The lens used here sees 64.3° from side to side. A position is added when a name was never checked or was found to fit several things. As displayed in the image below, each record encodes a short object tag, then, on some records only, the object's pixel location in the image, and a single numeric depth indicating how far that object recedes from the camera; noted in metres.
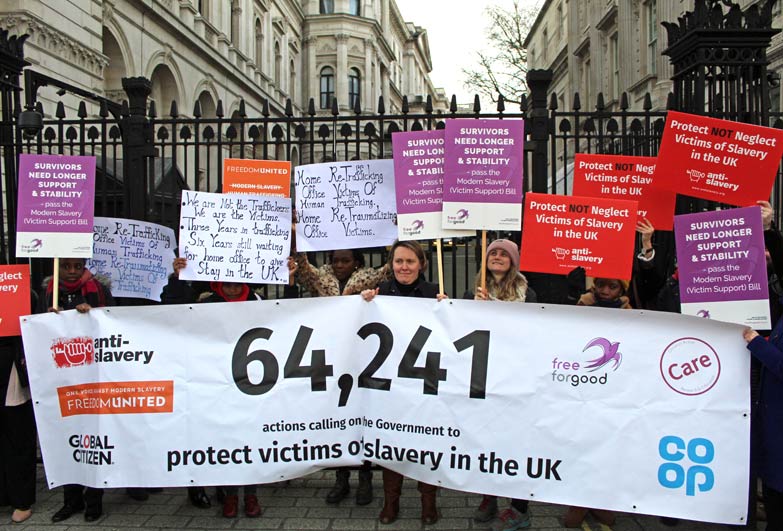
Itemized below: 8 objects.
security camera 5.28
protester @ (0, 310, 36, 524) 4.38
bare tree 42.25
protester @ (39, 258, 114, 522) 4.36
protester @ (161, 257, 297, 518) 4.39
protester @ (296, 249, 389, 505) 4.68
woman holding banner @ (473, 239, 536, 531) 4.29
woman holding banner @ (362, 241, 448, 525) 4.27
